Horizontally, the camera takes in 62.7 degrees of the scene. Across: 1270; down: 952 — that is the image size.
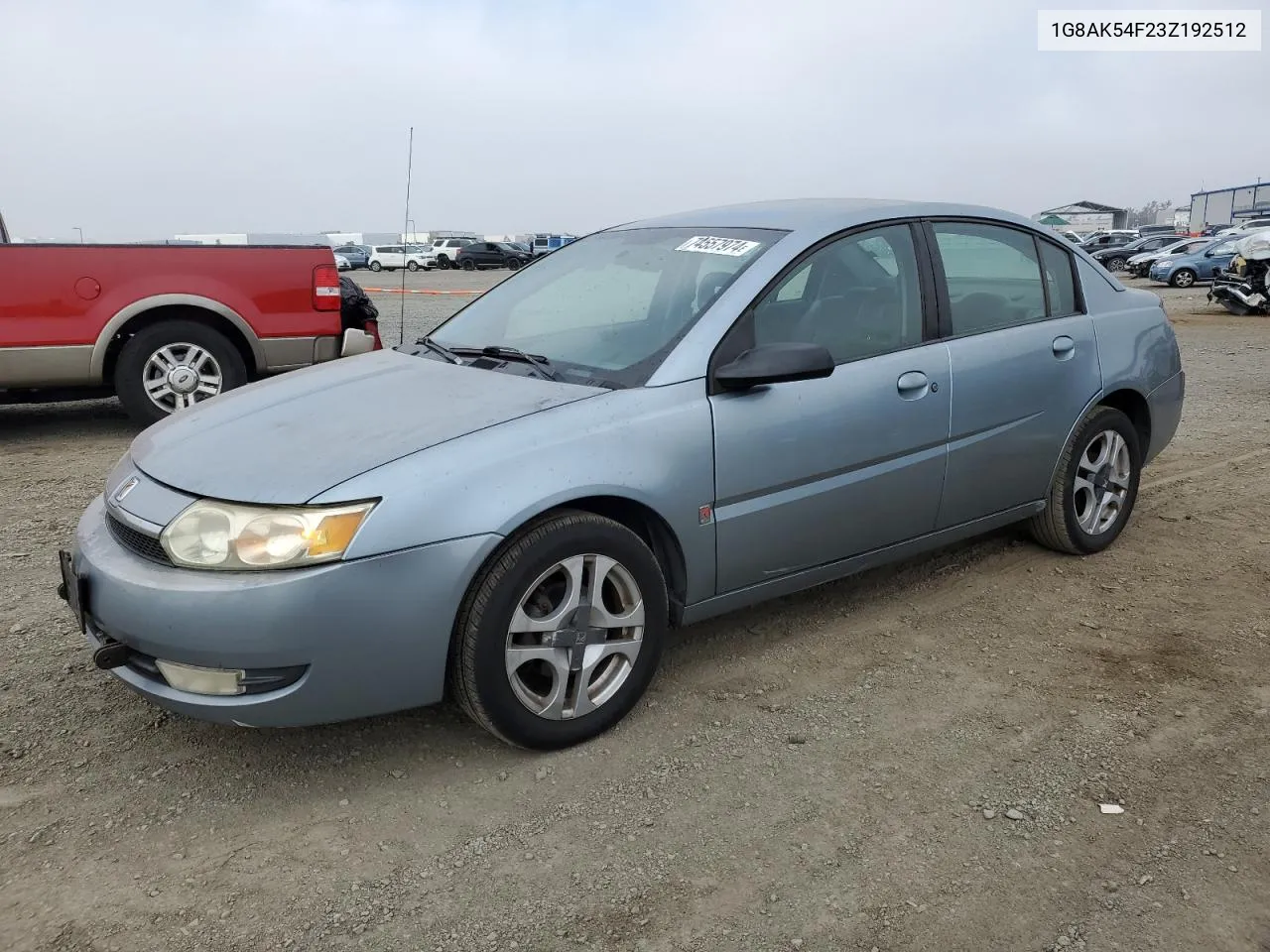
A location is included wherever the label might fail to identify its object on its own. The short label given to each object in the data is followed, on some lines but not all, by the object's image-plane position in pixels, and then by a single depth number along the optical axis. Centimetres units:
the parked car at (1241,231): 3027
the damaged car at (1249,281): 1750
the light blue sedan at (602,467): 265
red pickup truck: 657
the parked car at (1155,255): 2903
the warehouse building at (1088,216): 8256
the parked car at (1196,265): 2628
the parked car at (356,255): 5091
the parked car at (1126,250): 3753
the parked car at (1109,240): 4678
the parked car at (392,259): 5012
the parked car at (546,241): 6122
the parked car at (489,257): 4856
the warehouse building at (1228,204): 7294
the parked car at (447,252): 4959
